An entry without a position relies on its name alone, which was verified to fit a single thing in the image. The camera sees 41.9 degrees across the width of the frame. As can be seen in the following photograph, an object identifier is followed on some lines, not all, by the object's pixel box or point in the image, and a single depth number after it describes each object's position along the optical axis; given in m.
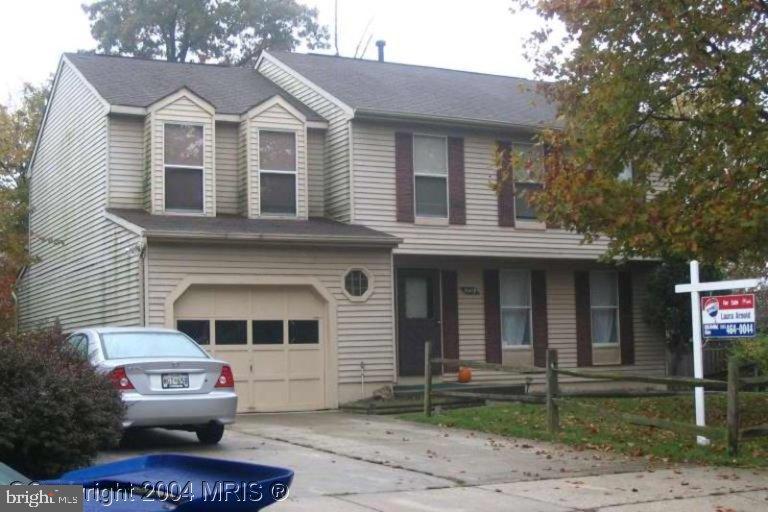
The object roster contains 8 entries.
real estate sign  12.20
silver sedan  11.66
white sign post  12.62
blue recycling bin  4.33
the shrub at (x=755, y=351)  17.27
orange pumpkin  21.19
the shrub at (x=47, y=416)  9.06
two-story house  18.30
